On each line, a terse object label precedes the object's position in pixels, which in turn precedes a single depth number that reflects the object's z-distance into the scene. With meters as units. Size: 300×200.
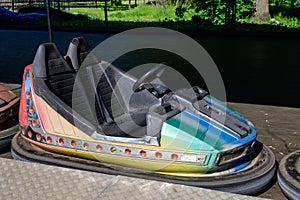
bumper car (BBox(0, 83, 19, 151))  3.22
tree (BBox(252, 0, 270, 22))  11.81
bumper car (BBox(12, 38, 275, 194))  2.37
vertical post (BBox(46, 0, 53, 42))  5.10
